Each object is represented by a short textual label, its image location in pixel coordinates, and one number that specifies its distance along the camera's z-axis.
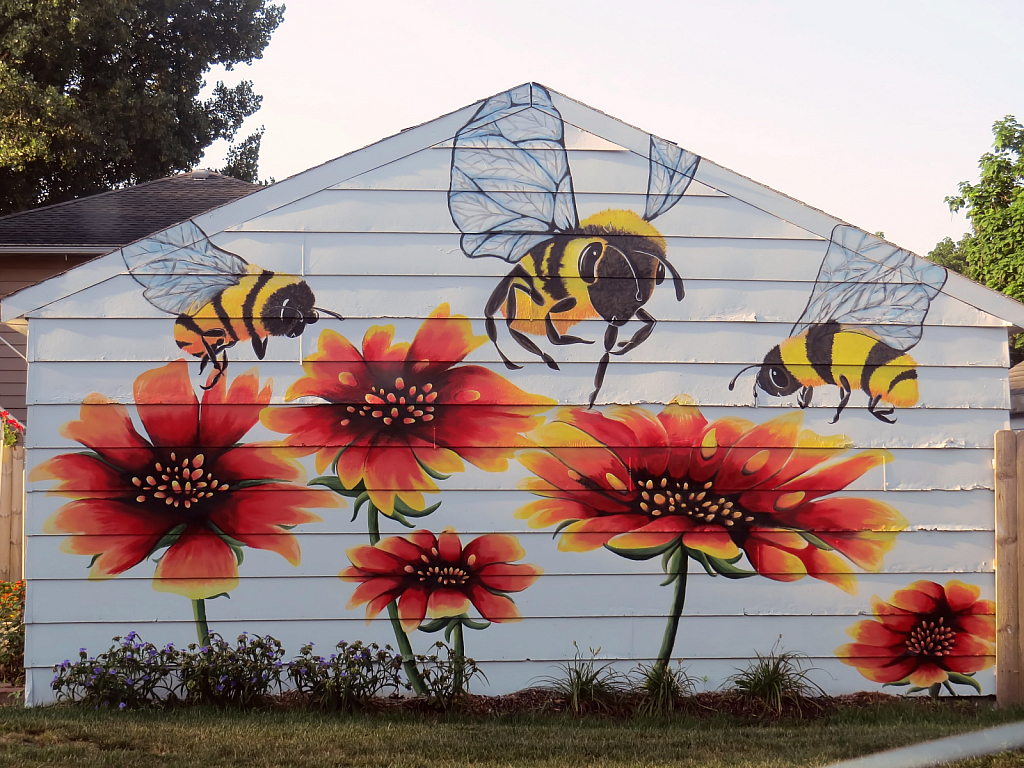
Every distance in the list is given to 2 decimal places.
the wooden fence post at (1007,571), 5.57
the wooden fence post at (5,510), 7.94
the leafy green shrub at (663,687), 5.36
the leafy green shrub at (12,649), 6.06
